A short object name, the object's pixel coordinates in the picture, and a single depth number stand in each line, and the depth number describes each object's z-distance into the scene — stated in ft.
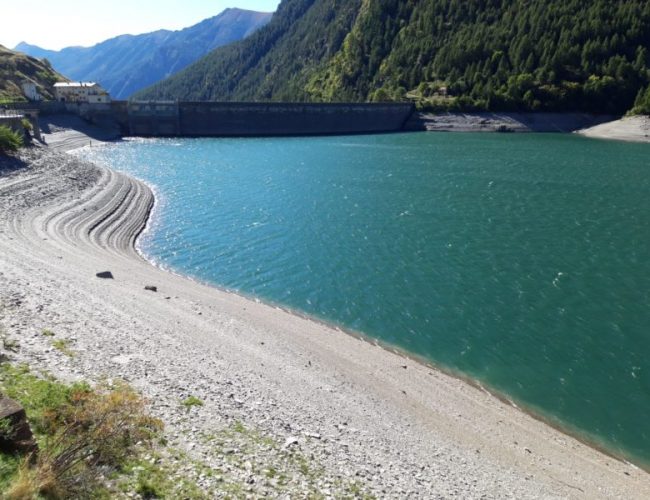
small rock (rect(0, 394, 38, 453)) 28.50
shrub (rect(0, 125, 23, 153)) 158.20
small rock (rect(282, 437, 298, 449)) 39.89
